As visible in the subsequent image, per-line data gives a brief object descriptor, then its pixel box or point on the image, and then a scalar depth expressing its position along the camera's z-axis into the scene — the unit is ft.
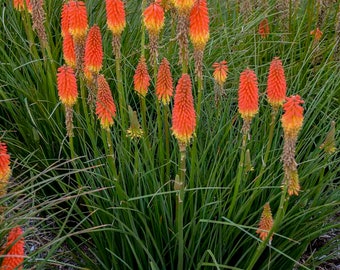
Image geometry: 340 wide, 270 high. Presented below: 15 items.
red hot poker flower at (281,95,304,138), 7.08
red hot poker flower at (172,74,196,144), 7.30
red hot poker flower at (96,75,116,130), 8.31
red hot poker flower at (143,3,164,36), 8.29
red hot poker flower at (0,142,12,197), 7.70
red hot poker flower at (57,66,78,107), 8.29
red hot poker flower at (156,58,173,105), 8.31
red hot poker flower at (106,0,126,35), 8.44
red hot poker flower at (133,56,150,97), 8.99
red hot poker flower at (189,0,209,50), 7.86
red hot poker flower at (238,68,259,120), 7.58
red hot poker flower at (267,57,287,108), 7.75
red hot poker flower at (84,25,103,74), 8.46
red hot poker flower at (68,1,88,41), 8.40
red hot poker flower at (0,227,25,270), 7.02
